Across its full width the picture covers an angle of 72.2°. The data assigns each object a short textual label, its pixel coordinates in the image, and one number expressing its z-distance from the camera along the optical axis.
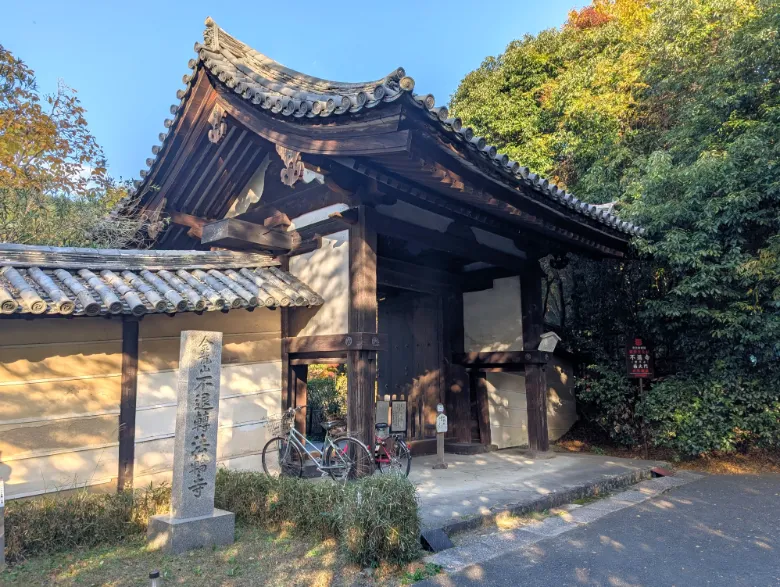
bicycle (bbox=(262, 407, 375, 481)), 6.14
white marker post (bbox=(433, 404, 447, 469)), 7.86
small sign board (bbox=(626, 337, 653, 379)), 9.80
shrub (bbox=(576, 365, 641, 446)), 10.16
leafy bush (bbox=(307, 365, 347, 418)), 14.26
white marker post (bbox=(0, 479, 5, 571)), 4.35
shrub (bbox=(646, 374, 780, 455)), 8.66
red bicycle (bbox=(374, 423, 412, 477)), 7.04
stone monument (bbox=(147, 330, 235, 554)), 4.84
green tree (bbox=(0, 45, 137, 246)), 8.30
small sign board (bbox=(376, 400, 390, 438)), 8.90
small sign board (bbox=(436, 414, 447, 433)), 7.84
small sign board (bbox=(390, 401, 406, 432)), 8.89
